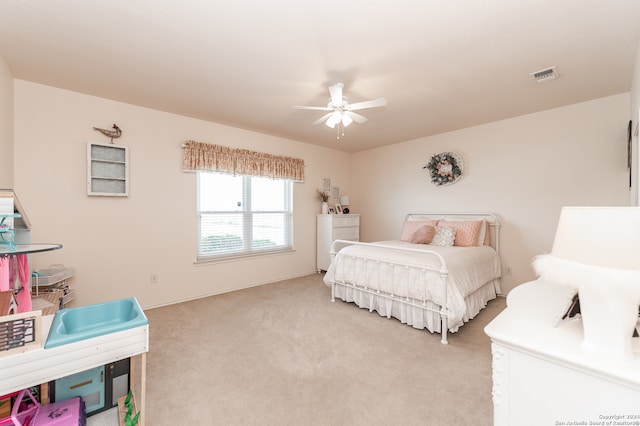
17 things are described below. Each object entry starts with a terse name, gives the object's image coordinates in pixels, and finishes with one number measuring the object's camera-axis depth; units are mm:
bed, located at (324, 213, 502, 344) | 2598
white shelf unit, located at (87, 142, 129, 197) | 2996
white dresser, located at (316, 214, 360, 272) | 4895
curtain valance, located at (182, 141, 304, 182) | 3672
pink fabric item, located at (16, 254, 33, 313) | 1267
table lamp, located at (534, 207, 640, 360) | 665
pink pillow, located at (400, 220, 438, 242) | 4043
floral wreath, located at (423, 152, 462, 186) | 4195
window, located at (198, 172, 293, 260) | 3914
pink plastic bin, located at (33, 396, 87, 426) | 1233
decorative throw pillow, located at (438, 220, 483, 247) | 3639
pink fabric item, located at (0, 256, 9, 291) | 1095
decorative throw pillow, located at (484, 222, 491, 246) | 3779
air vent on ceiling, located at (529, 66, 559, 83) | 2420
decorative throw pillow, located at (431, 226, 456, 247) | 3682
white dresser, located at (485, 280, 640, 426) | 673
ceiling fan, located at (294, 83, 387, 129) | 2449
